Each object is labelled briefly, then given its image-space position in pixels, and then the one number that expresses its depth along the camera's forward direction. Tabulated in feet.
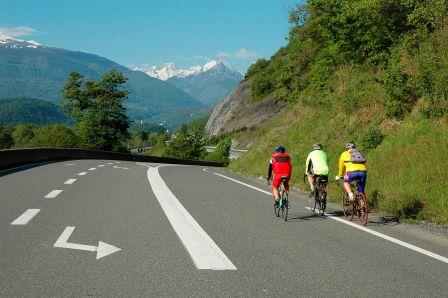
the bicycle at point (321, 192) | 35.40
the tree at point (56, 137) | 387.49
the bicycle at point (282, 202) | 31.81
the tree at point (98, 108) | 263.29
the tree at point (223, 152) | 326.61
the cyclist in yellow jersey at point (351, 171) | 31.96
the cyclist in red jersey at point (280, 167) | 33.37
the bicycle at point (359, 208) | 30.89
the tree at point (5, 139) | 605.31
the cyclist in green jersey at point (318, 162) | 36.52
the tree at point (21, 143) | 647.56
